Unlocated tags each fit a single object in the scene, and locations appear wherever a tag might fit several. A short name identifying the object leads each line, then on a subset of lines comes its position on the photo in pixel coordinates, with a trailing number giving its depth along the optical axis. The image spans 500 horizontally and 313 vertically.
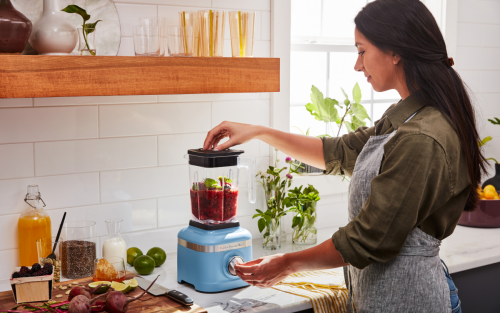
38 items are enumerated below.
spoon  1.61
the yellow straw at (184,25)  1.70
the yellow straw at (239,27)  1.76
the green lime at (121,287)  1.49
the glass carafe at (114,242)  1.71
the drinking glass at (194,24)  1.71
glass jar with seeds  1.64
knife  1.43
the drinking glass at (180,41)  1.67
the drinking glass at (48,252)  1.61
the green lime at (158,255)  1.83
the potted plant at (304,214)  2.11
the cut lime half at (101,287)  1.47
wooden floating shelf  1.35
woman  1.17
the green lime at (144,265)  1.72
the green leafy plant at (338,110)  2.35
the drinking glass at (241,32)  1.77
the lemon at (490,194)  2.36
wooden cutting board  1.40
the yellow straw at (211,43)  1.74
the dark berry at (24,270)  1.41
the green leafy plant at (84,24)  1.46
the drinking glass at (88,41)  1.57
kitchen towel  1.57
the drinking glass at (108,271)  1.54
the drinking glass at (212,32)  1.73
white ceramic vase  1.46
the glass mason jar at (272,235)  2.06
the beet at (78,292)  1.38
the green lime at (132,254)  1.82
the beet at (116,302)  1.32
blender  1.58
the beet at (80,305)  1.28
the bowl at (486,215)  2.33
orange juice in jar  1.66
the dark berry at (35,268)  1.42
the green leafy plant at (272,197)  2.05
